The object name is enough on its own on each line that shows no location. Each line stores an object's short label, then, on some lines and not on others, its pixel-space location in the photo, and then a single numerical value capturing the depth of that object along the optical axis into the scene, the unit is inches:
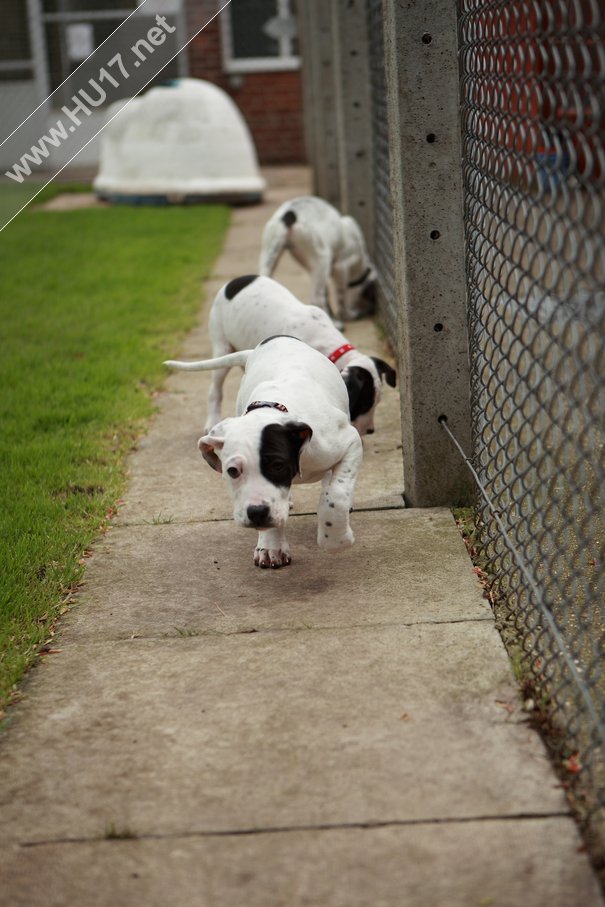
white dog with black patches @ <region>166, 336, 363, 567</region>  144.2
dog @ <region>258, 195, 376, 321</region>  314.8
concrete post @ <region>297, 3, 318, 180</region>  585.9
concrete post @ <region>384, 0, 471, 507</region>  166.6
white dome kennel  647.8
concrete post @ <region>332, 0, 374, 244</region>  356.2
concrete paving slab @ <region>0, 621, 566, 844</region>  104.5
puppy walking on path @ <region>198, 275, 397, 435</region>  203.2
